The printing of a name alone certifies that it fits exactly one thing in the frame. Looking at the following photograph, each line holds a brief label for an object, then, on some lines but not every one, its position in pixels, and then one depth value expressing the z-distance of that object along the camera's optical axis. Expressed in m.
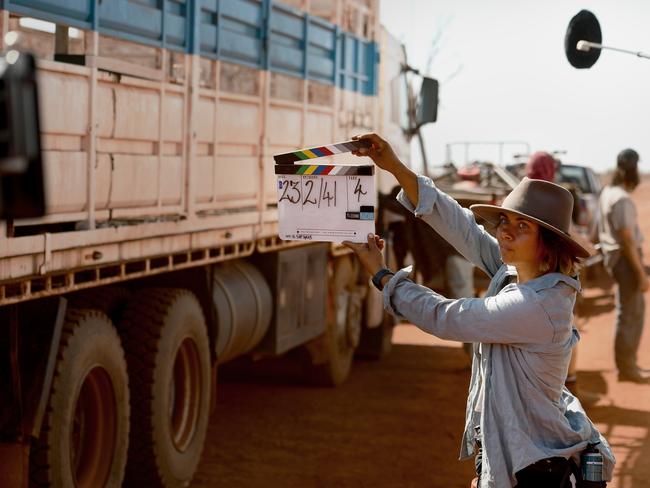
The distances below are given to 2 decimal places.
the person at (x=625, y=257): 12.01
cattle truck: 6.27
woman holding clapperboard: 4.32
